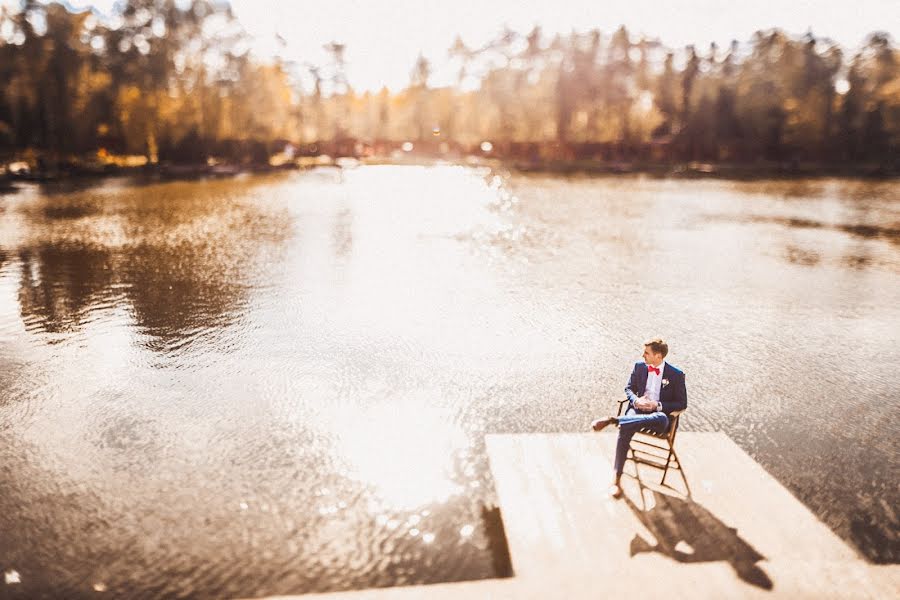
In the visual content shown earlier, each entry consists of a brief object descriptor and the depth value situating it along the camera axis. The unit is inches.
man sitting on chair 227.5
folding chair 231.3
